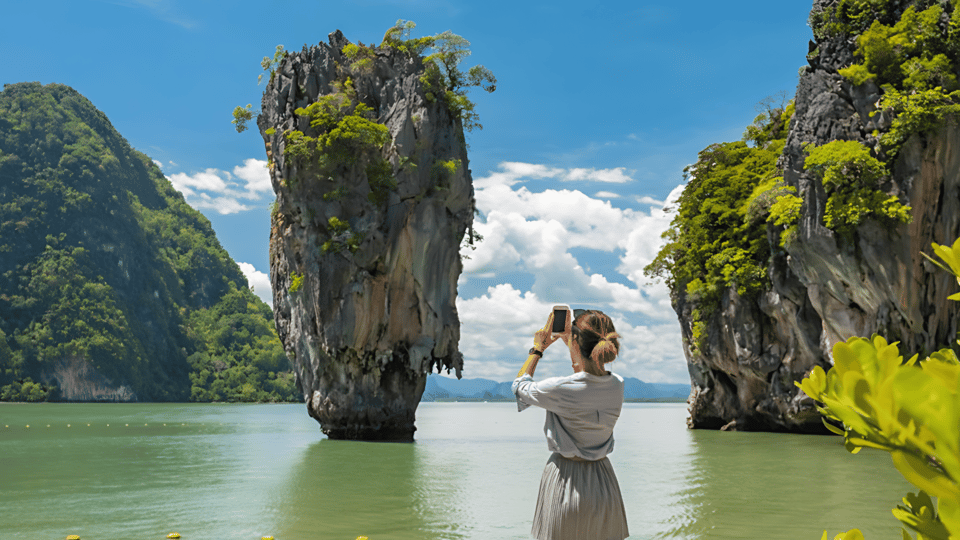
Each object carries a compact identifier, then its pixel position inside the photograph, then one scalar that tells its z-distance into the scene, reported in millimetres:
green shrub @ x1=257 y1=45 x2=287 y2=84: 26016
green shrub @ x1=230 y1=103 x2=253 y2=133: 26656
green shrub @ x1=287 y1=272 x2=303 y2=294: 24250
